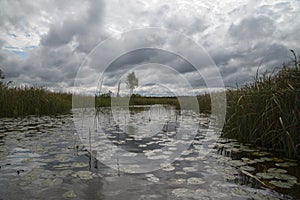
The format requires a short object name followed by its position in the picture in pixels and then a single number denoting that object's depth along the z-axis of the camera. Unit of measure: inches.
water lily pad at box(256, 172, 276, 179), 109.4
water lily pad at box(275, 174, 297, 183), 104.6
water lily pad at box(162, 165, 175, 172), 123.6
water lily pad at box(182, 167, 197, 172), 121.3
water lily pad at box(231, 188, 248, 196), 92.4
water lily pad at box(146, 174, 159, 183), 108.0
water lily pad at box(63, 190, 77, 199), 89.4
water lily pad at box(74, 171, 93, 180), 109.7
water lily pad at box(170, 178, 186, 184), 105.4
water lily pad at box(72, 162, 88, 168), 127.6
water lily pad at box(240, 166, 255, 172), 121.0
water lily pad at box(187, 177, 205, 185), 103.9
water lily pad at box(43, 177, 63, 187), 100.9
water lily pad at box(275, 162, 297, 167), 127.4
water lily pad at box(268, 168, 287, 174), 115.9
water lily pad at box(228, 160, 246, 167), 129.9
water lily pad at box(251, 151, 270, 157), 150.2
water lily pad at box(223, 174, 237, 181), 109.5
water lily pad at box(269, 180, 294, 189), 98.0
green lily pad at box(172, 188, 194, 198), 91.0
